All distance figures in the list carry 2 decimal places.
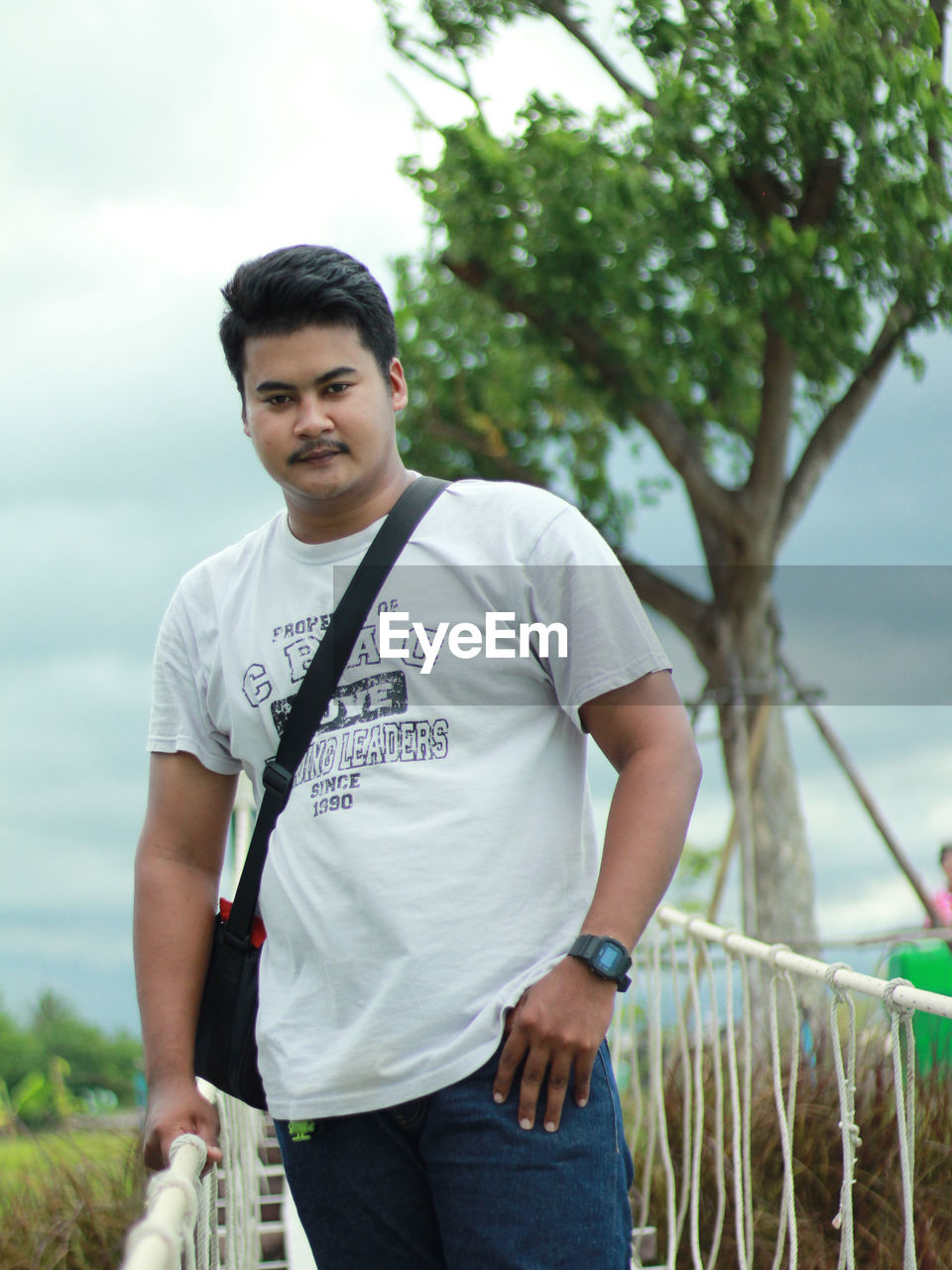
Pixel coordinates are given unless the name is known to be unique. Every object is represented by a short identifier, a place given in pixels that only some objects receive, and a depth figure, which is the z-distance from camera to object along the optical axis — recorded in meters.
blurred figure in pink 9.50
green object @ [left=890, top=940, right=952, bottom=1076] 5.21
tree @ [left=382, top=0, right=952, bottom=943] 7.58
